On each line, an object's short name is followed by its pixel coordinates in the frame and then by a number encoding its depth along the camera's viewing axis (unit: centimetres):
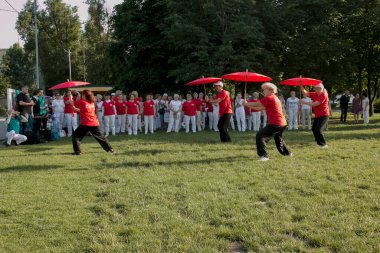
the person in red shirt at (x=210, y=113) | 2045
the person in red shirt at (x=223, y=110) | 1409
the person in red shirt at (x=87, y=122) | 1179
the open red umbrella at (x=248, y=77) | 1642
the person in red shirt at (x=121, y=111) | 1938
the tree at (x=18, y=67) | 6378
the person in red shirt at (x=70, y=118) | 1859
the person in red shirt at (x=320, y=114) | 1241
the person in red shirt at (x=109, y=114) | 1892
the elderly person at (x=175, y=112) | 1981
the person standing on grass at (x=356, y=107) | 2425
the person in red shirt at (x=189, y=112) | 1969
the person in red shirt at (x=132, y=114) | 1908
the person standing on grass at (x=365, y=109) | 2356
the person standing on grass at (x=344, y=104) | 2495
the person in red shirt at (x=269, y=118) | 1023
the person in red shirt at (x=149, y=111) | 1947
